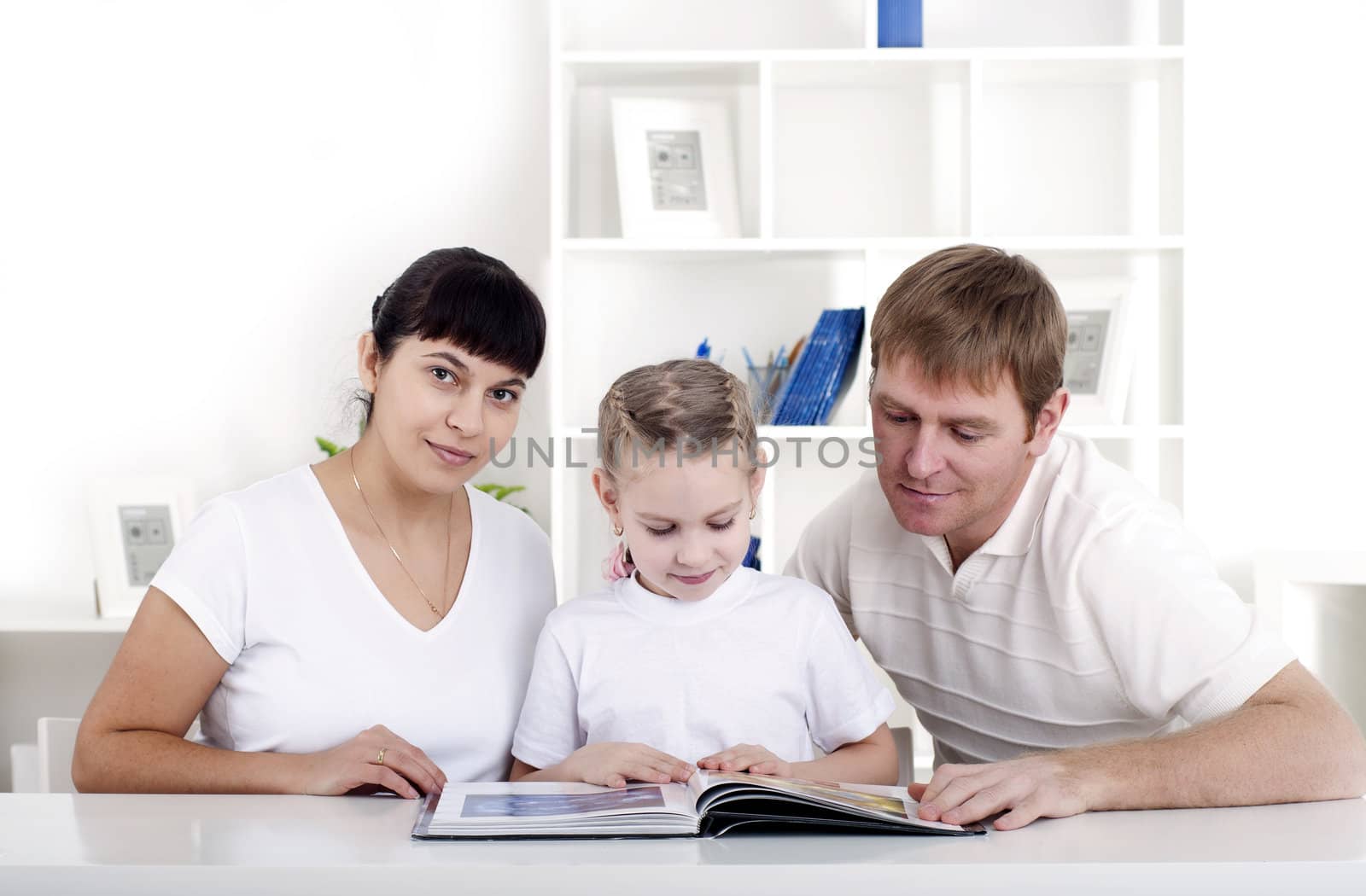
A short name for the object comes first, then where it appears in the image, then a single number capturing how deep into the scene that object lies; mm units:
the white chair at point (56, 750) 1998
